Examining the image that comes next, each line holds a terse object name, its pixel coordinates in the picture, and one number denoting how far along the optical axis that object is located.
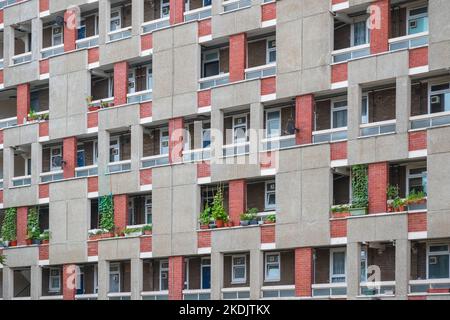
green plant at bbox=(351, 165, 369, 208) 34.22
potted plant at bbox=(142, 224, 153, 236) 40.88
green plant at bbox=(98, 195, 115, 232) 42.41
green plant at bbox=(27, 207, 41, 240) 45.12
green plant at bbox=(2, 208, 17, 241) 46.28
